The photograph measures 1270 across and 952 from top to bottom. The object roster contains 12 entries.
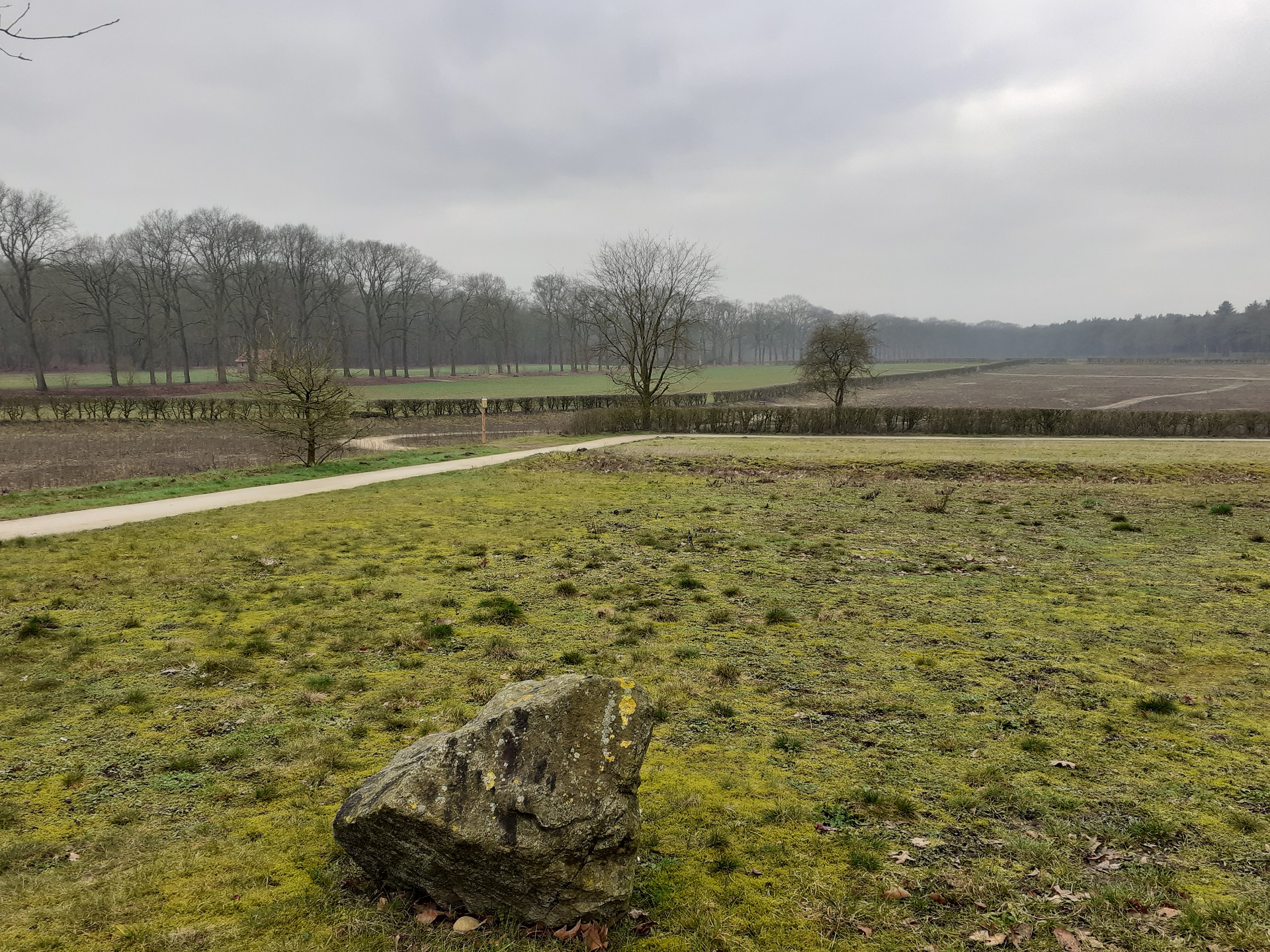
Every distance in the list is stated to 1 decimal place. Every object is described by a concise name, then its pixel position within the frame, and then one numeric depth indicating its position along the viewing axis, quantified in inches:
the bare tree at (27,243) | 2105.1
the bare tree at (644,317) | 1549.0
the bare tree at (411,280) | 3491.6
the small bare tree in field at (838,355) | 1585.9
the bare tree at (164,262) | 2610.7
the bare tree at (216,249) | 2736.2
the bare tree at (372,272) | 3336.6
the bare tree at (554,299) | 4537.4
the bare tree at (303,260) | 3024.1
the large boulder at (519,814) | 129.6
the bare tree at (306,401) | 805.9
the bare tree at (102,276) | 2397.9
